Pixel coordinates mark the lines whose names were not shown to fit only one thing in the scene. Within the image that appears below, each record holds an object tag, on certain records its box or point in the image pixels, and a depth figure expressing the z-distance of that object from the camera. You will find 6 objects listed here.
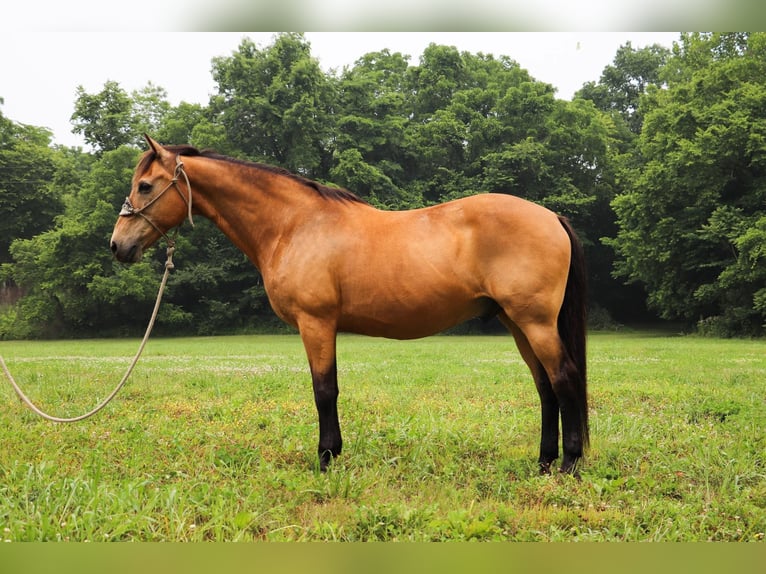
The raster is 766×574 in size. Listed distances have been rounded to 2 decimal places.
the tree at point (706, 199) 22.94
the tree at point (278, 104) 28.98
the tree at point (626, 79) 43.19
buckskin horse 4.21
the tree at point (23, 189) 28.03
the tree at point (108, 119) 29.70
